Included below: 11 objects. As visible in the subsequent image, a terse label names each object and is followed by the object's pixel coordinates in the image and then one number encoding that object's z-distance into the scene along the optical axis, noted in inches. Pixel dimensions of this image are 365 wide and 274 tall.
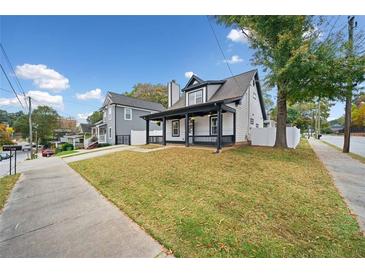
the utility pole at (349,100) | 299.5
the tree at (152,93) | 1473.9
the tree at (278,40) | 297.7
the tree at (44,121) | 1577.5
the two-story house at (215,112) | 474.0
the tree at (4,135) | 1610.5
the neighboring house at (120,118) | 770.2
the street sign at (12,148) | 273.0
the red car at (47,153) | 933.2
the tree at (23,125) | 1731.1
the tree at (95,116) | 2210.4
